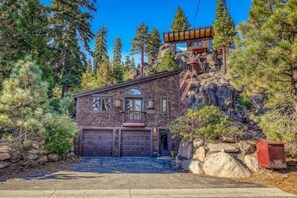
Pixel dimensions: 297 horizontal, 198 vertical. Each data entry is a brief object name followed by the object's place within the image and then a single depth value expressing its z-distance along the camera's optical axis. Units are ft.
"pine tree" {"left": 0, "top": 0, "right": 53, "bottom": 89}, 33.88
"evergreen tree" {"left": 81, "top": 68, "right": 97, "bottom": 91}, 109.31
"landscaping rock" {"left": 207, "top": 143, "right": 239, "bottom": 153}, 30.19
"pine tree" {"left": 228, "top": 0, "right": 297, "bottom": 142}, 20.64
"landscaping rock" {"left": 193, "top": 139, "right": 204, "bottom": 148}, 33.43
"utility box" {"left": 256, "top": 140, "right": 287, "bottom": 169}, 25.41
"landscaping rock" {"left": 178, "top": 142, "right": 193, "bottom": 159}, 35.30
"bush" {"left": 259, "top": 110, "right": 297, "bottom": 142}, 21.36
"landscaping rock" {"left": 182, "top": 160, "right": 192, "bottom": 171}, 32.26
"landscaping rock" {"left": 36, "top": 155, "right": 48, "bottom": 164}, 33.06
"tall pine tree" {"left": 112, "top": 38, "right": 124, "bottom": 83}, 174.90
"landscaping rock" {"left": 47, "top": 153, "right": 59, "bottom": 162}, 35.90
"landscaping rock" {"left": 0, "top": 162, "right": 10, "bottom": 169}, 27.01
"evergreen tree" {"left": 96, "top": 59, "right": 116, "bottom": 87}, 101.14
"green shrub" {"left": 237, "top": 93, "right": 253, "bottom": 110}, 64.44
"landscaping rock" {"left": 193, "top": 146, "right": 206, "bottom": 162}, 31.30
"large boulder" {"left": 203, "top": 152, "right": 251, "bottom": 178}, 26.12
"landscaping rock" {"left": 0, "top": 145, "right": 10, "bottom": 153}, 28.41
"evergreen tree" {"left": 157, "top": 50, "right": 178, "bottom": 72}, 92.53
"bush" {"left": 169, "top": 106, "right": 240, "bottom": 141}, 33.45
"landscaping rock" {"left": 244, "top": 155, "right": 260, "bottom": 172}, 26.99
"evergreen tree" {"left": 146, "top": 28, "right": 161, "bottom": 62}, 142.06
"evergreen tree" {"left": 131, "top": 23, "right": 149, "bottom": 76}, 138.72
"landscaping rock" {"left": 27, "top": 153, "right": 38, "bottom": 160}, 31.44
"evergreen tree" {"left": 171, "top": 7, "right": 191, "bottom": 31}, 133.08
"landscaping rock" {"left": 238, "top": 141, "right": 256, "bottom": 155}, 29.89
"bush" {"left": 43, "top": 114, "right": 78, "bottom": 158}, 36.52
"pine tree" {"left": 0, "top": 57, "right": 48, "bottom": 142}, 28.04
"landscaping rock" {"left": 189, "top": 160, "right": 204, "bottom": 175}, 29.43
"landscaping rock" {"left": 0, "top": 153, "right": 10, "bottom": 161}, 27.53
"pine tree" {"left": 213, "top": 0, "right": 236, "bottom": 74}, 105.19
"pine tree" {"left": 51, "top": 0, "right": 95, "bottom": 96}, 72.02
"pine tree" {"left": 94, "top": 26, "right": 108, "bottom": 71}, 152.06
